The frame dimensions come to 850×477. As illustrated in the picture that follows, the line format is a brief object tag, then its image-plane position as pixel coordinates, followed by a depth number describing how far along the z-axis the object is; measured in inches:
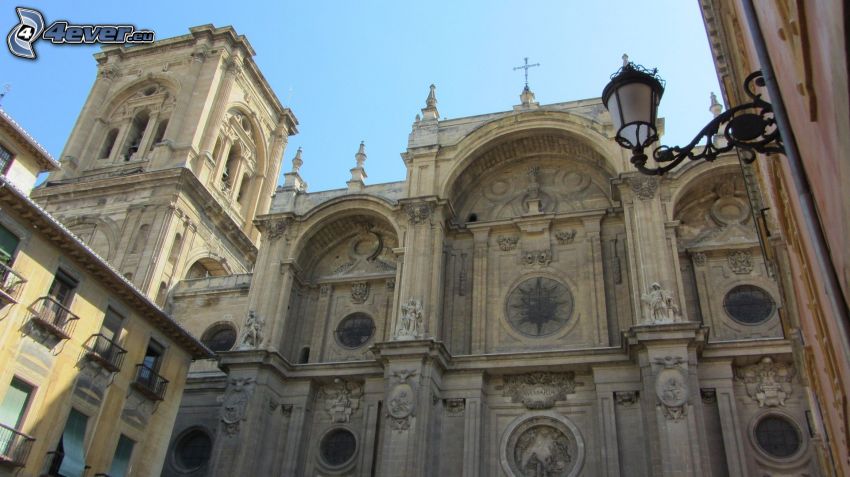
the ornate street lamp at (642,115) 217.8
